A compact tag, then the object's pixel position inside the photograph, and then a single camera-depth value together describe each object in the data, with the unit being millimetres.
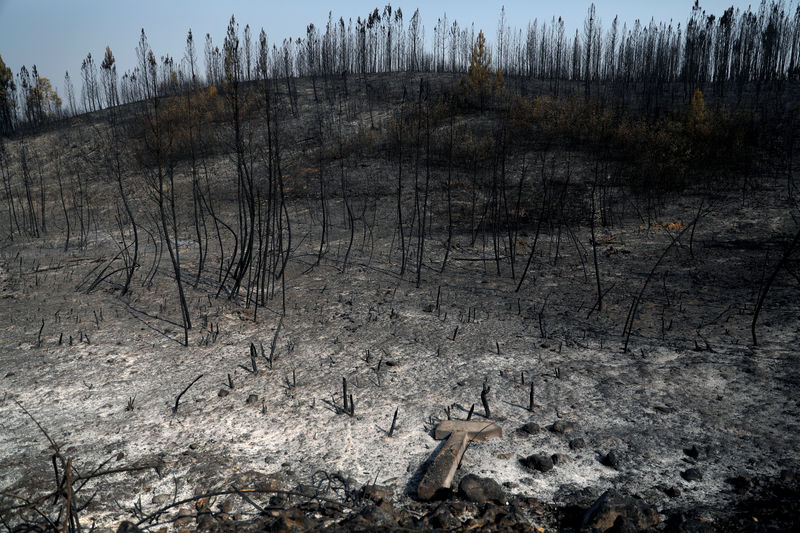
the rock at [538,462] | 2811
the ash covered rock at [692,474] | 2654
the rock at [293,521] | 2174
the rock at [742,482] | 2543
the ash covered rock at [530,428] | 3217
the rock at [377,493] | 2551
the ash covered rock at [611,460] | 2818
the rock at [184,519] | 2375
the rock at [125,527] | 2270
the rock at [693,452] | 2860
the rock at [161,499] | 2622
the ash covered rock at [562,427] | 3213
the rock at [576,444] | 3025
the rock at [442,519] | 2260
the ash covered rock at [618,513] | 2190
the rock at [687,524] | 2141
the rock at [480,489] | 2512
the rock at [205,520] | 2322
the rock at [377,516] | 2195
